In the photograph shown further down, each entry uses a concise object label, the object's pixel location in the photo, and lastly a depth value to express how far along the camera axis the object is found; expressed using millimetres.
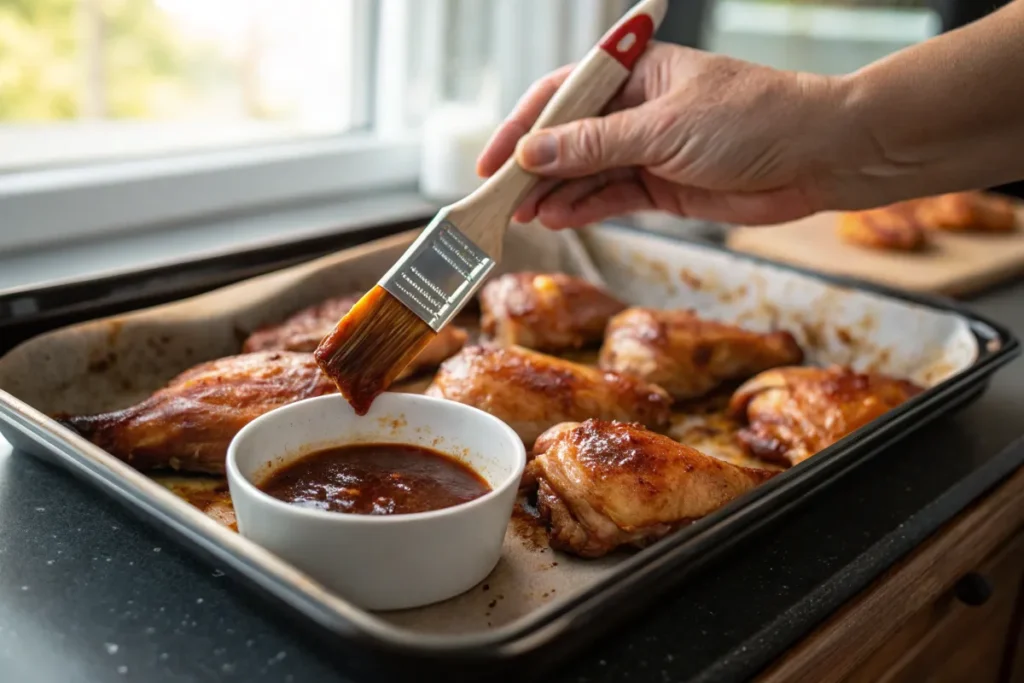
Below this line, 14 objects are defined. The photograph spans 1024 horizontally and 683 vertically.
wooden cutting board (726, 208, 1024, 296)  772
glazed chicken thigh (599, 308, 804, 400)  590
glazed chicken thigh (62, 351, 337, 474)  466
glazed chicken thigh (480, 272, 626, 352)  623
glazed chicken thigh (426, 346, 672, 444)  518
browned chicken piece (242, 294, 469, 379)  570
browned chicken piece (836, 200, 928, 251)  827
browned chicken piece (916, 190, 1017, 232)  894
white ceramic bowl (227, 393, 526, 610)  365
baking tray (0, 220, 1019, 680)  324
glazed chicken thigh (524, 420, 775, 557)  424
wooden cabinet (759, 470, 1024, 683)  394
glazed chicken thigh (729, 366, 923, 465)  529
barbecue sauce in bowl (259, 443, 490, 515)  398
